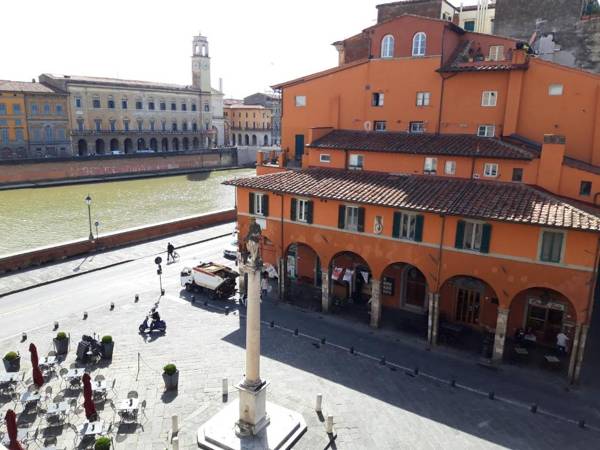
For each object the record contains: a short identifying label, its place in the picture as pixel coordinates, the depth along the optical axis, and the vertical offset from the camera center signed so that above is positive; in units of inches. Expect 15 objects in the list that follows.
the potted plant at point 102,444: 508.1 -334.7
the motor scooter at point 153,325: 852.0 -346.6
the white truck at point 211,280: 1012.5 -315.6
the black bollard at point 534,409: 653.9 -363.7
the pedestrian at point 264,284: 1044.3 -330.5
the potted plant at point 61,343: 755.4 -338.1
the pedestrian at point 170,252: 1298.0 -325.2
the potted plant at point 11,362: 698.8 -342.8
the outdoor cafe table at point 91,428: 553.5 -349.4
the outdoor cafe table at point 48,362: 703.7 -344.0
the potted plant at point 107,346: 748.6 -338.3
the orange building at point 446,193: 753.0 -96.9
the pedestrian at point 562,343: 808.3 -337.0
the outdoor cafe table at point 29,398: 608.4 -345.5
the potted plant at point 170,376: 665.0 -340.2
